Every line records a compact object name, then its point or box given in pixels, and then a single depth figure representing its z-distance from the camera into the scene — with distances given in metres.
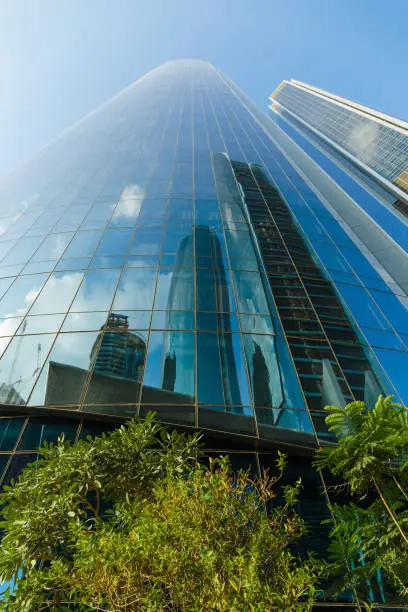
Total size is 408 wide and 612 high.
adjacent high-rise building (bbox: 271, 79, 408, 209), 87.25
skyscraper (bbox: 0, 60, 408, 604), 12.41
